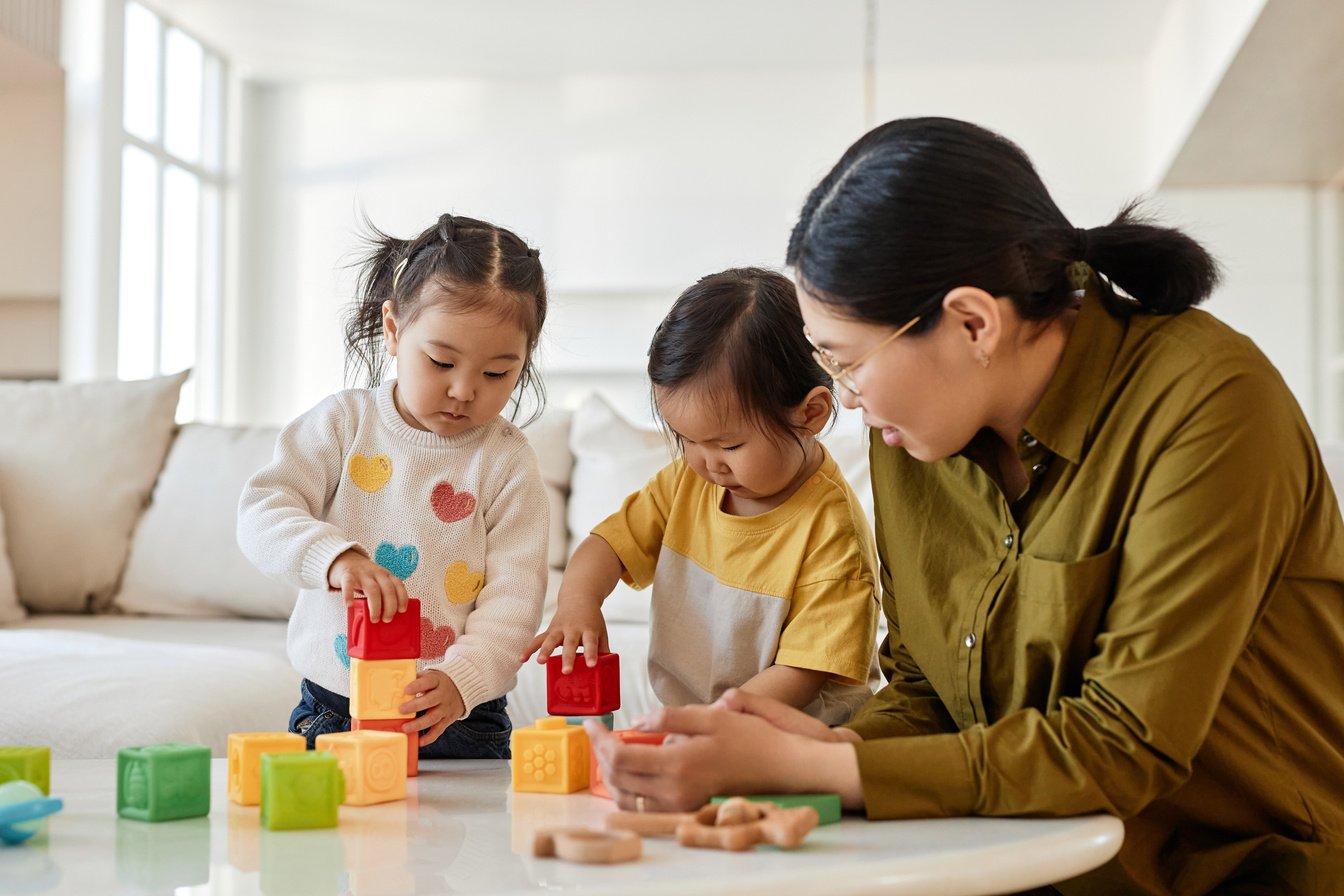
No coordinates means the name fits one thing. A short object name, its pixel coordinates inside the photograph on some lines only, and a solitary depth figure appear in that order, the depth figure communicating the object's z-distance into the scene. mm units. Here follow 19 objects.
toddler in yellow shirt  1410
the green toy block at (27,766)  1030
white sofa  2836
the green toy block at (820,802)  924
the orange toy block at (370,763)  1037
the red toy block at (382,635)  1157
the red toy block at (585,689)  1246
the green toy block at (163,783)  968
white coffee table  765
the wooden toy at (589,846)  797
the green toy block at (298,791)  926
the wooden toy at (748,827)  823
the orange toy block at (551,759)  1097
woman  963
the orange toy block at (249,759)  1023
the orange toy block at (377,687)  1161
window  6000
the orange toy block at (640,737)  1012
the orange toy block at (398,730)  1165
